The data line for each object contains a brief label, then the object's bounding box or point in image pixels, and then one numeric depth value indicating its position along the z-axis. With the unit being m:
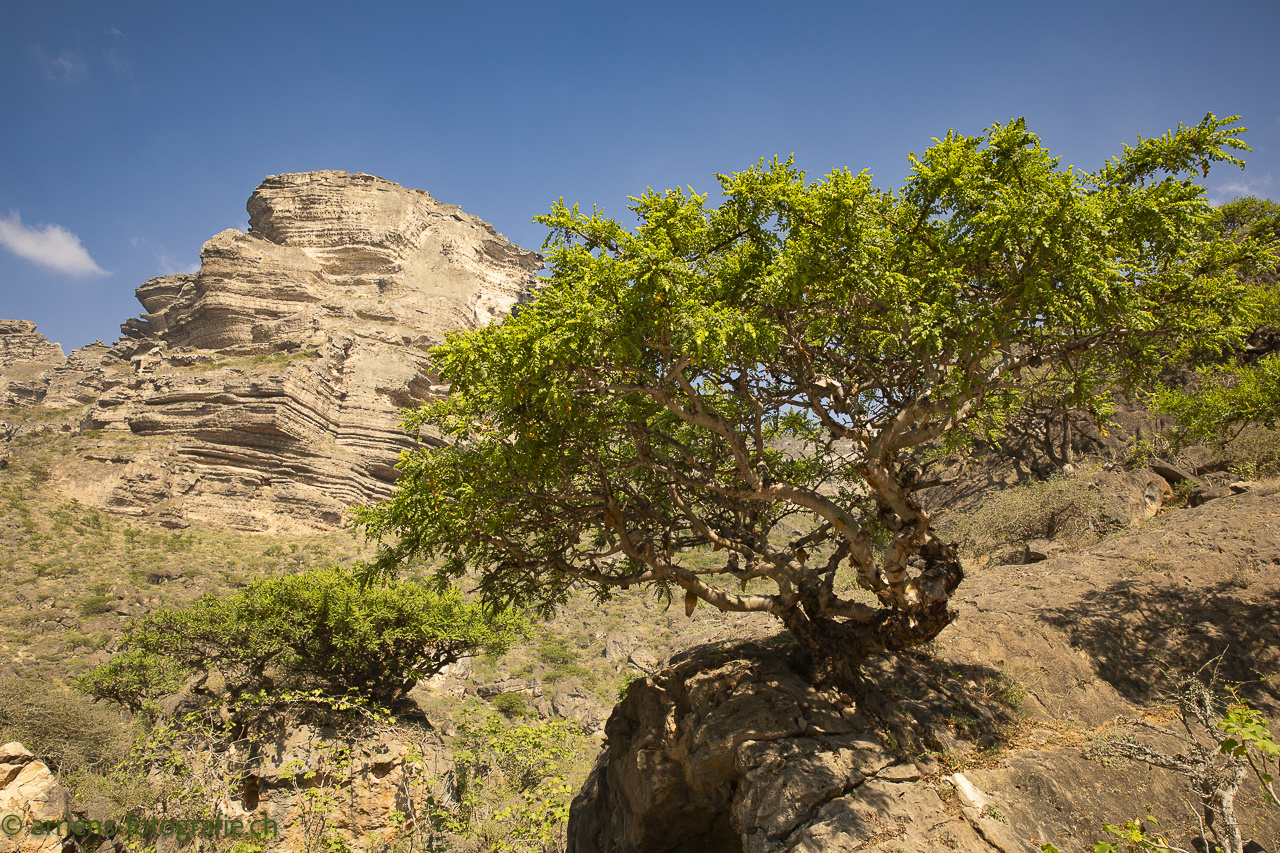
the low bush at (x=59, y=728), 19.75
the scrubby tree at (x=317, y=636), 21.52
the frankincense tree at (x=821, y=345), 6.91
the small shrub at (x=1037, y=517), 16.77
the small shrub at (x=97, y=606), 34.25
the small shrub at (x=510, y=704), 33.19
